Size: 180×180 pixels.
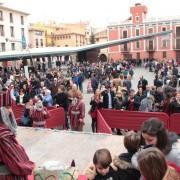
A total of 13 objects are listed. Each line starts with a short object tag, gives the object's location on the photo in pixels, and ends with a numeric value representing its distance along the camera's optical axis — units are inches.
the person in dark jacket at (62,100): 420.7
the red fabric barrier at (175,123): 338.0
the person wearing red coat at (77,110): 359.2
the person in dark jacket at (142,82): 591.6
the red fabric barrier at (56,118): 383.9
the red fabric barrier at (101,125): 337.4
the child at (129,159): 136.9
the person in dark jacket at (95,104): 379.9
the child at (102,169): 131.9
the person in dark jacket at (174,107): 346.0
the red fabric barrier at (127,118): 345.5
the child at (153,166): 106.3
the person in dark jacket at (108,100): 409.7
